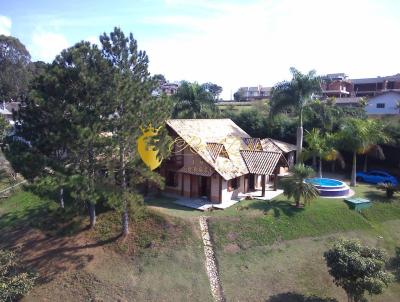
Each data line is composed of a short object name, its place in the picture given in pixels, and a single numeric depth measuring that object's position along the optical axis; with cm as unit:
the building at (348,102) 5525
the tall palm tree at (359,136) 2959
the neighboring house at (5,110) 5931
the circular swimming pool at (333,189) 2809
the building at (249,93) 10692
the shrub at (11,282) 1530
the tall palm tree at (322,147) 3178
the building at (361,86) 7161
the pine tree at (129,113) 1995
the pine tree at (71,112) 1864
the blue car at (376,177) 3203
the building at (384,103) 4812
